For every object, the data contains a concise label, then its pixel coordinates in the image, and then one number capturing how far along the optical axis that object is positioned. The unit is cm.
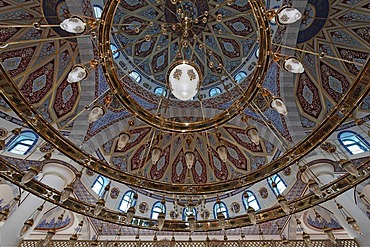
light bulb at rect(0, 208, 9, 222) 323
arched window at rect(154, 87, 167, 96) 978
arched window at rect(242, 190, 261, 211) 937
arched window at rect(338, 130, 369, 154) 706
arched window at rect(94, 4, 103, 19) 783
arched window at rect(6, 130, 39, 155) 700
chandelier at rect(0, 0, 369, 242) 282
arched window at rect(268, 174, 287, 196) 865
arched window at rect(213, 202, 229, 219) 971
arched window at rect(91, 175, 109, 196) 883
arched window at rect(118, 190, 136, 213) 935
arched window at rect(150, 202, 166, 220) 983
